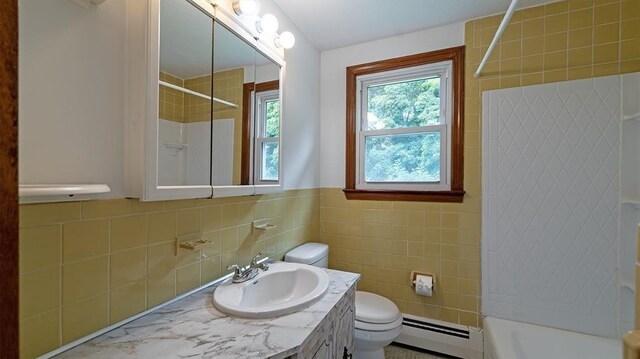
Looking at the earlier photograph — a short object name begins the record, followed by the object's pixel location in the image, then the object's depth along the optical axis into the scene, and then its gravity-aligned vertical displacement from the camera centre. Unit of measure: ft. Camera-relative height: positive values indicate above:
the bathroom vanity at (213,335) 2.43 -1.62
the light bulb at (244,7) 3.96 +2.65
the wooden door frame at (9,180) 1.03 -0.01
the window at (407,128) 6.22 +1.33
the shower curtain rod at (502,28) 3.72 +2.48
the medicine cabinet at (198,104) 2.85 +1.04
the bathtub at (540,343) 4.71 -3.11
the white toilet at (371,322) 5.07 -2.81
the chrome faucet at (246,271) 3.98 -1.47
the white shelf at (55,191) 2.01 -0.11
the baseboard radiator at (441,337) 5.88 -3.71
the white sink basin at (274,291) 3.11 -1.60
